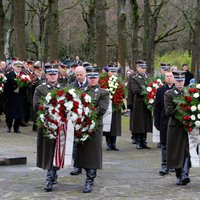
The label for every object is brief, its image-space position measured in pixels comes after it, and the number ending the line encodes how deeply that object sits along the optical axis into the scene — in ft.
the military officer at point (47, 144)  32.76
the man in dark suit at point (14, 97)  59.57
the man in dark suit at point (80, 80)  35.17
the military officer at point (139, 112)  51.21
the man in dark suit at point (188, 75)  84.64
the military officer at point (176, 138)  34.30
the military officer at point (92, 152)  32.91
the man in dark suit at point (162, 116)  38.60
